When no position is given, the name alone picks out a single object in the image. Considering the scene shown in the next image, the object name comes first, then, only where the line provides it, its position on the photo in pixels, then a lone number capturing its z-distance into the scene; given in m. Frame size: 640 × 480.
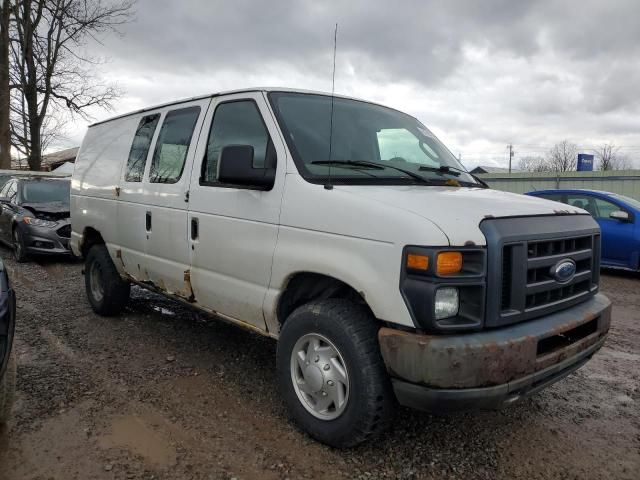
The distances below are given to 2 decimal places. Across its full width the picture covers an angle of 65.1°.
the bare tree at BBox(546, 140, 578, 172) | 66.12
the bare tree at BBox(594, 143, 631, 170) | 58.44
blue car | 8.02
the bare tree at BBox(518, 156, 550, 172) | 69.06
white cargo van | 2.41
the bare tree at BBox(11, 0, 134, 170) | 23.48
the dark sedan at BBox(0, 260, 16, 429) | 2.60
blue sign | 24.86
